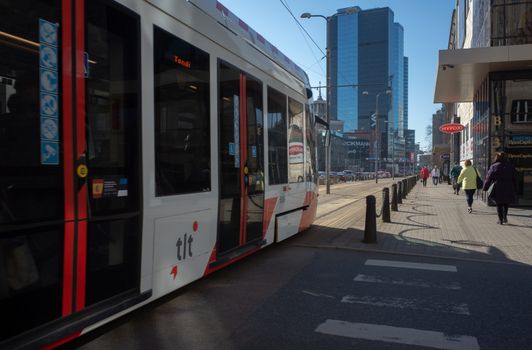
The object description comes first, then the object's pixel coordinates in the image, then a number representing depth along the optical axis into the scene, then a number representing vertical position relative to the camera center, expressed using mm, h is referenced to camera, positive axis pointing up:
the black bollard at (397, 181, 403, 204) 18686 -1071
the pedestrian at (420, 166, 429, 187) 37069 -740
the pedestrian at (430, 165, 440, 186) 40188 -879
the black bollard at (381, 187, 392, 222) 12336 -1115
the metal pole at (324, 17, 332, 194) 26328 +3935
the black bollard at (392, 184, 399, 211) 15664 -1048
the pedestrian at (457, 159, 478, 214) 14969 -444
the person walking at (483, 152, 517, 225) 11609 -368
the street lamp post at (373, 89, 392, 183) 47369 +4072
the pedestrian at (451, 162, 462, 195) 24609 -494
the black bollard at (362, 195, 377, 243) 9078 -1118
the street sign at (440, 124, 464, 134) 26233 +2011
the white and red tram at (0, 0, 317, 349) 3107 +66
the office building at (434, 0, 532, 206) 15820 +3114
